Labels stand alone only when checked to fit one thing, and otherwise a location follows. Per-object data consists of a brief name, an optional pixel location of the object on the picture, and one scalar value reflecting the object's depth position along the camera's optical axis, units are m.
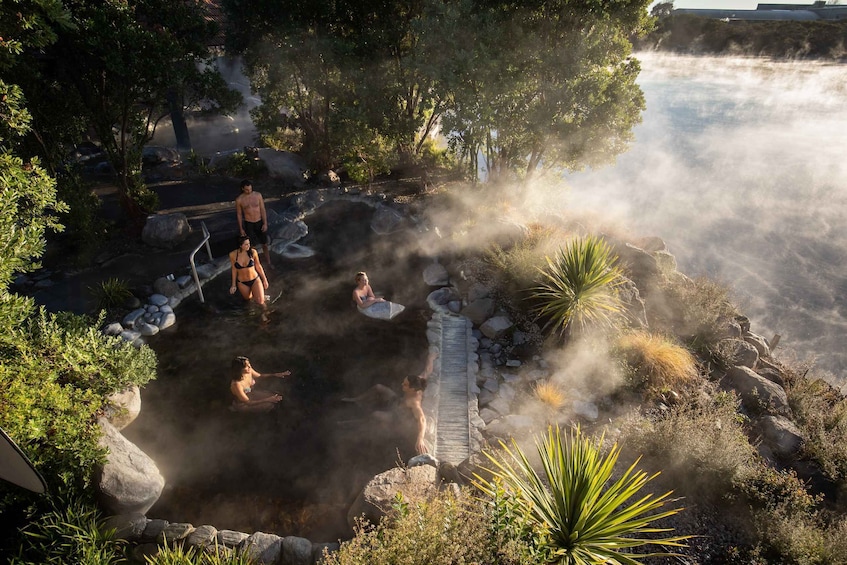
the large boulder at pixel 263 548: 4.66
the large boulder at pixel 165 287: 9.16
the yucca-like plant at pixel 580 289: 7.89
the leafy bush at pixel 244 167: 15.91
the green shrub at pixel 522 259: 8.94
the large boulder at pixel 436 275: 10.02
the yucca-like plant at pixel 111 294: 8.51
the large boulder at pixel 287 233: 11.60
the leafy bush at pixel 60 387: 4.56
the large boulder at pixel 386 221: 12.38
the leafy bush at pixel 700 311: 8.67
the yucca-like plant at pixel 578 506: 4.29
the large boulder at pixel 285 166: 15.56
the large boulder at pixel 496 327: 8.27
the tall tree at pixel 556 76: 10.03
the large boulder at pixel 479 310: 8.62
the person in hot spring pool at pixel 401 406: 6.39
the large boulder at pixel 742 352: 8.20
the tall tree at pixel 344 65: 12.23
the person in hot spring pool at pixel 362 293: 8.77
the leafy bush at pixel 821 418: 6.19
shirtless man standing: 9.94
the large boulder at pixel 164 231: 11.11
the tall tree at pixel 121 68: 8.93
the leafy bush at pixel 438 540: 3.93
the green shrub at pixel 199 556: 4.19
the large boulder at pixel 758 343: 9.14
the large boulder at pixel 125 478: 5.07
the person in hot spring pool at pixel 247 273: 8.46
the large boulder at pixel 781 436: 6.59
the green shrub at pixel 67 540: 4.28
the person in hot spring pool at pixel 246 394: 6.60
